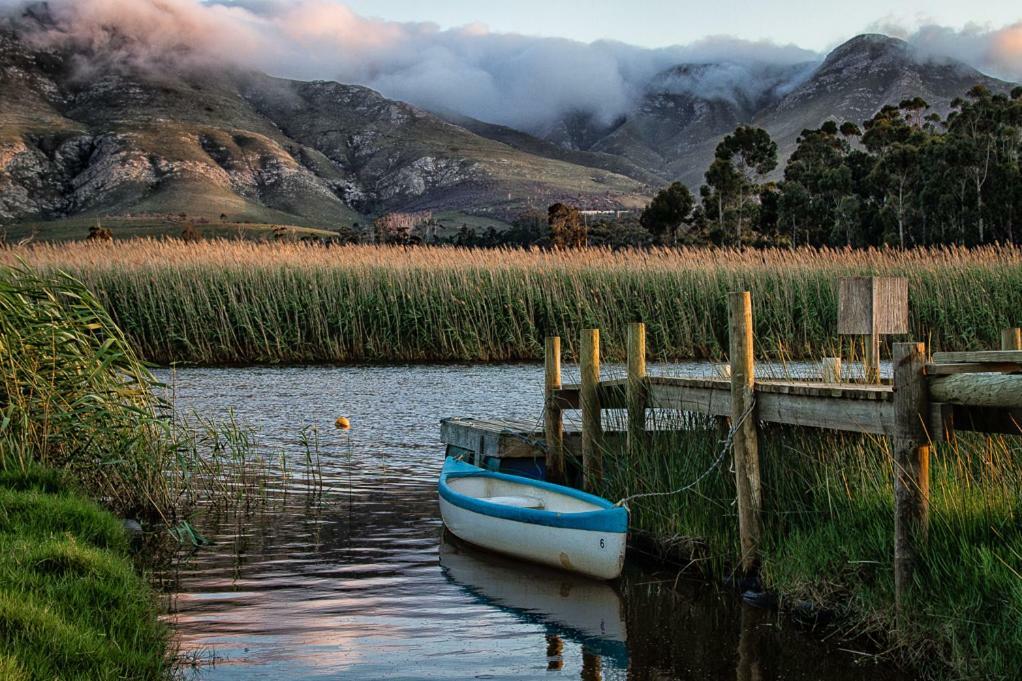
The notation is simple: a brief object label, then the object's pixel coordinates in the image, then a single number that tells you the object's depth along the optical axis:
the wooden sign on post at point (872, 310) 8.70
